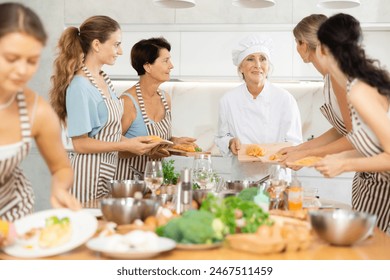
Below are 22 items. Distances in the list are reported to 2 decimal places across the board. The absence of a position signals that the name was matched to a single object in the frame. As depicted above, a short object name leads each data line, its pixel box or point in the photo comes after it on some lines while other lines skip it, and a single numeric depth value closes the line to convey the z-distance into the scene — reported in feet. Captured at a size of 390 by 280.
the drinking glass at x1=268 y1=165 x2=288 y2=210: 7.47
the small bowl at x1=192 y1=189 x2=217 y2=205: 7.03
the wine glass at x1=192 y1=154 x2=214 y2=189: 8.20
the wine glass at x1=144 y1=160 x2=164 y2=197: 7.66
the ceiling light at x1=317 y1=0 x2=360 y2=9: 10.76
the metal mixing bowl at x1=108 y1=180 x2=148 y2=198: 7.62
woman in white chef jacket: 11.68
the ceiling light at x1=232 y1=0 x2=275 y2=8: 10.75
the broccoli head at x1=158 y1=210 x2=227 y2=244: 4.95
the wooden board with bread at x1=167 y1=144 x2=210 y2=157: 10.49
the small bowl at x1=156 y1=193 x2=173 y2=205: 7.05
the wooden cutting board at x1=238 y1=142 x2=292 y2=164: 9.87
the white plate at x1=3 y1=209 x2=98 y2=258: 4.74
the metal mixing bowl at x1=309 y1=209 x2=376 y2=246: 5.23
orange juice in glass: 7.14
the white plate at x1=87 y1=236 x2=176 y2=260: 4.66
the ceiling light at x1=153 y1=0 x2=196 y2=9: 10.93
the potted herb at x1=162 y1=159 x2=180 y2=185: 9.37
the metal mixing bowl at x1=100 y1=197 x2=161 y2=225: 5.85
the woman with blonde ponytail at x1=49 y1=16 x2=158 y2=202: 9.07
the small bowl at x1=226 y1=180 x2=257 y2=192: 8.38
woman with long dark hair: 6.22
